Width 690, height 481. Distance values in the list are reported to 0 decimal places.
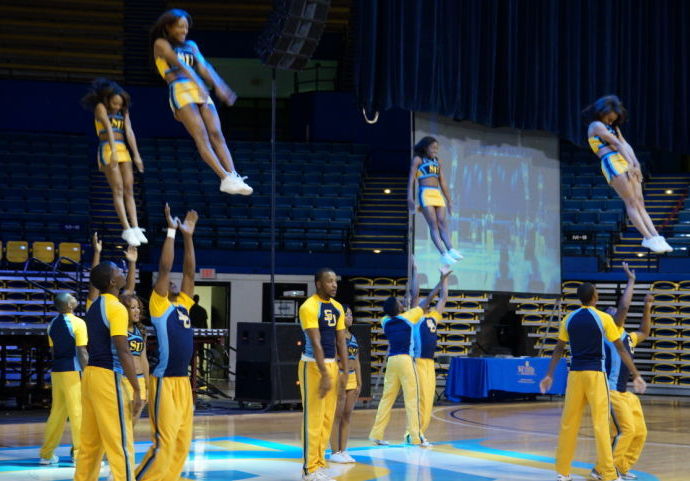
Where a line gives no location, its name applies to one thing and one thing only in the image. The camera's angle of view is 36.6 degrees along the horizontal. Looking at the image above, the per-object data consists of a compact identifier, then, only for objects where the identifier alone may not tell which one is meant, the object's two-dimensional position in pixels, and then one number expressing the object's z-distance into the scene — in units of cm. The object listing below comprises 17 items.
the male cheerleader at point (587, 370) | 868
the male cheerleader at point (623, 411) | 914
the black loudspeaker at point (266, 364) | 1555
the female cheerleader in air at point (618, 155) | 862
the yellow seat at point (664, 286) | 2053
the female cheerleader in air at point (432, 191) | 1159
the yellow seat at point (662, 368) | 2098
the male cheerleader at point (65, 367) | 952
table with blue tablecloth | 1841
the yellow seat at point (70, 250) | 1839
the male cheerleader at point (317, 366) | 845
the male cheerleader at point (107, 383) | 654
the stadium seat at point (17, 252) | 1814
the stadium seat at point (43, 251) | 1828
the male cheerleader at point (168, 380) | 703
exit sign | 2056
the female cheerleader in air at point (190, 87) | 655
